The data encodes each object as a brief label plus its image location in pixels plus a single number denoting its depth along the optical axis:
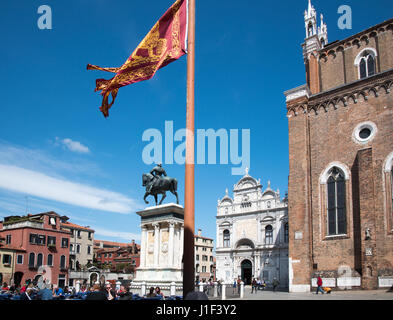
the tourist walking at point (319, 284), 22.06
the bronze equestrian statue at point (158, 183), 18.64
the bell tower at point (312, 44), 29.15
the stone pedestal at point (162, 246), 17.11
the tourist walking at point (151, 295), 11.80
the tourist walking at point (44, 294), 10.27
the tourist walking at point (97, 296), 6.36
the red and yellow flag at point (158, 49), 9.09
